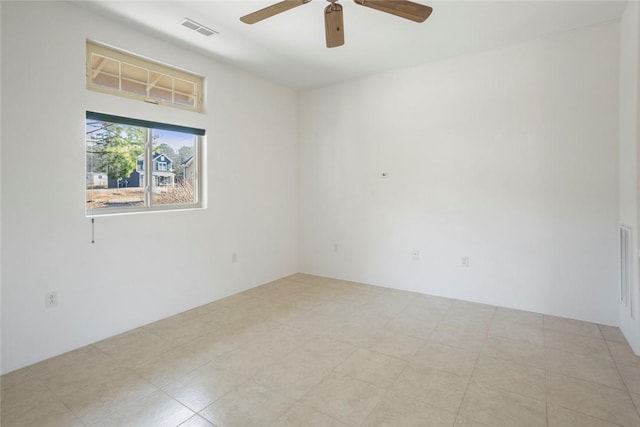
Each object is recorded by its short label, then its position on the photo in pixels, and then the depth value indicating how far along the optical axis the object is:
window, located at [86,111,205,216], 2.88
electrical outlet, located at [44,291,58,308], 2.51
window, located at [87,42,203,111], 2.85
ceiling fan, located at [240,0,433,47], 2.08
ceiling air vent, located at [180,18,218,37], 2.88
